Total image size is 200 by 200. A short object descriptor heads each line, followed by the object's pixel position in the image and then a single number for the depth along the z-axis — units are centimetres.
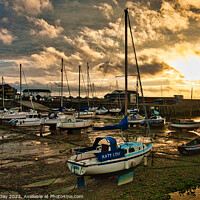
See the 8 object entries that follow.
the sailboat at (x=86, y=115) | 4787
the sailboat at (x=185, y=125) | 3250
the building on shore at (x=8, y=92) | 10384
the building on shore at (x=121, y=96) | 10594
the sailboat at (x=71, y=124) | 2842
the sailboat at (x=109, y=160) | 1071
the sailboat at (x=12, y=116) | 4399
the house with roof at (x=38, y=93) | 12394
